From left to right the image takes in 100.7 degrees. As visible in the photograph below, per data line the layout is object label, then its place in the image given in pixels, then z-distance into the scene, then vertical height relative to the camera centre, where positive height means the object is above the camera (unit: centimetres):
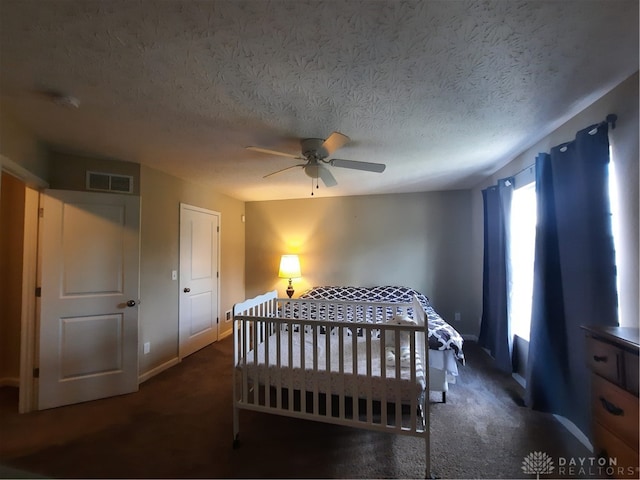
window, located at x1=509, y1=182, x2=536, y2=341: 268 -10
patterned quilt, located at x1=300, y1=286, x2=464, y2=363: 381 -70
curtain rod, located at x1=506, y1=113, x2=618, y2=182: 162 +78
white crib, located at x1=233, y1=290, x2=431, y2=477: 171 -90
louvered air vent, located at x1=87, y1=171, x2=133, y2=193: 266 +69
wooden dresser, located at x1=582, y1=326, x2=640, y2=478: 111 -66
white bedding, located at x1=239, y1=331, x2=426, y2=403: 176 -90
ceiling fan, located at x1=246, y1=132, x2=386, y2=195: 202 +78
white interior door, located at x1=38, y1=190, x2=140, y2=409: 233 -44
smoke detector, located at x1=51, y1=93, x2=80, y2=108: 161 +92
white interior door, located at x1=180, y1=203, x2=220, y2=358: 346 -40
